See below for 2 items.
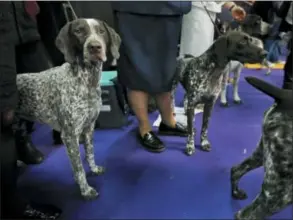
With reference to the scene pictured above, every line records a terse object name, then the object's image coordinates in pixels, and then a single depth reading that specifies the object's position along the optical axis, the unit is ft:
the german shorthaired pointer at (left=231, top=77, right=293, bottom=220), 4.21
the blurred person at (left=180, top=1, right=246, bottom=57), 11.08
